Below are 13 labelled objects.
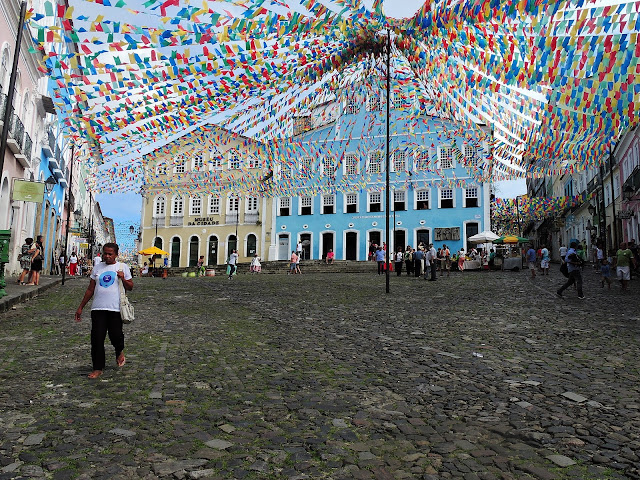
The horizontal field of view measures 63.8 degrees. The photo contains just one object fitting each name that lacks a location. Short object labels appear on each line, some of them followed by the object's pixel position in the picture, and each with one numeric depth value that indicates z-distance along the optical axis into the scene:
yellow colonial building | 43.62
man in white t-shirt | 5.05
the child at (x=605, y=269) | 14.68
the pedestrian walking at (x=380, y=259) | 24.02
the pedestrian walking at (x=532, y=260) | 19.66
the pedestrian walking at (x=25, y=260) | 14.89
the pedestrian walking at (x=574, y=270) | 11.99
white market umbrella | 29.59
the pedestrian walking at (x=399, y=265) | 21.92
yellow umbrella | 31.75
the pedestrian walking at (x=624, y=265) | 13.77
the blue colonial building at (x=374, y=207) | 34.44
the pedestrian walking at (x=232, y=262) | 24.52
